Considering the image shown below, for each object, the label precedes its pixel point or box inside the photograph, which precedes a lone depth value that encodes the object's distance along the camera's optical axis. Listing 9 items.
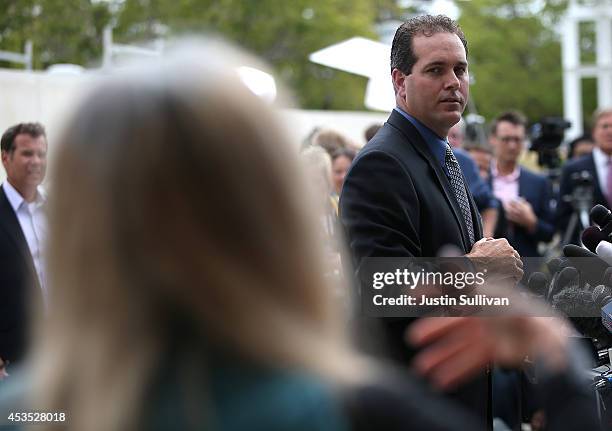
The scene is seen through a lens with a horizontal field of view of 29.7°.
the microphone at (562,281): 3.13
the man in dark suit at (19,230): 5.38
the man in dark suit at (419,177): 3.28
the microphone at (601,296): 3.12
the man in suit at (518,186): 8.20
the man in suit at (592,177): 8.40
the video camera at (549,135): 9.92
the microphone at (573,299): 3.12
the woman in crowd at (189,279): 1.34
